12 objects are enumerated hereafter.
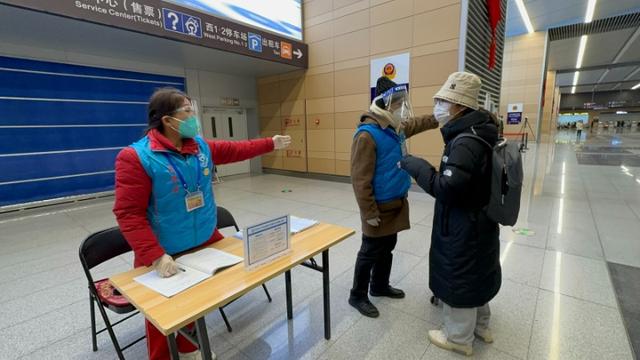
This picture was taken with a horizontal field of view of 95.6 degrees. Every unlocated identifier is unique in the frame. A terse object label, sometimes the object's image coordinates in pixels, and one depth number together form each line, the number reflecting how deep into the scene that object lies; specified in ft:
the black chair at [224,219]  6.66
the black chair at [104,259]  4.78
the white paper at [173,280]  3.44
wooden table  2.99
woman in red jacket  3.84
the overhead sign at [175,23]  11.48
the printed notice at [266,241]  3.89
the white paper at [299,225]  5.28
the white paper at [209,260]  3.92
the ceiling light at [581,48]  39.20
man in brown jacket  5.72
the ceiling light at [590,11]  27.53
